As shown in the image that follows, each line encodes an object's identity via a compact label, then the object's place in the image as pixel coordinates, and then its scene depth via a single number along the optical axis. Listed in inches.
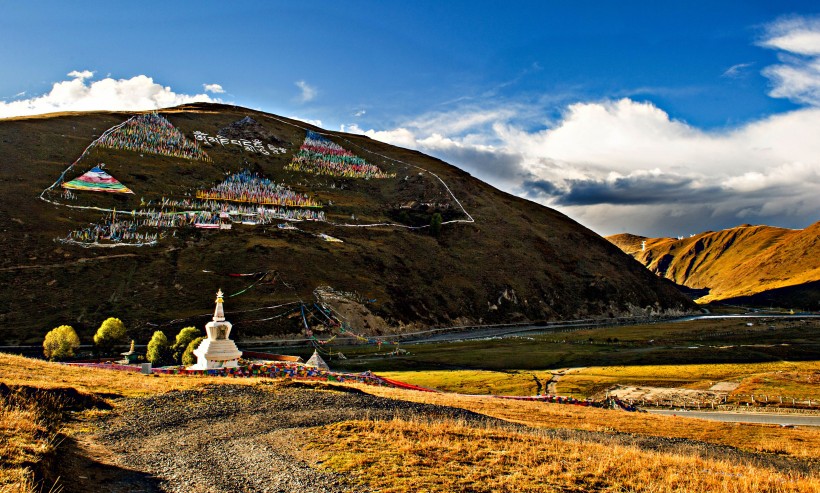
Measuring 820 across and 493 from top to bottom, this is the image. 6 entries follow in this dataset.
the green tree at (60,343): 2251.5
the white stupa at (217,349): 1657.2
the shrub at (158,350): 2155.5
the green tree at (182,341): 2143.2
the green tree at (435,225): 6545.3
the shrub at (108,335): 2549.2
